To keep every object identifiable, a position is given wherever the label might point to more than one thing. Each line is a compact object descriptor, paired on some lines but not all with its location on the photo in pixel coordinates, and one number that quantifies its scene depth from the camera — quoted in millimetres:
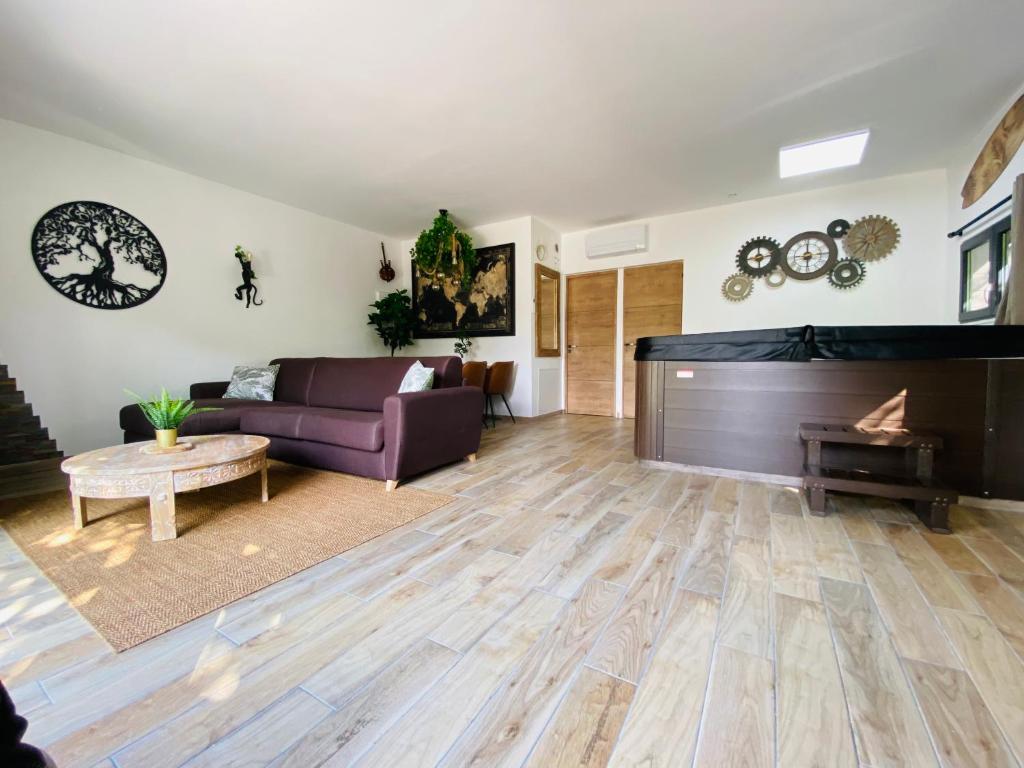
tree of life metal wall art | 3131
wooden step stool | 1908
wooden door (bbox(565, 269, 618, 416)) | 5457
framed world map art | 5148
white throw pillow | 2975
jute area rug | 1422
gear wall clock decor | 3982
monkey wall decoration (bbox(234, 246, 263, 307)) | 4199
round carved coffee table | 1846
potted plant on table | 2168
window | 2896
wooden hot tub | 2156
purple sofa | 2584
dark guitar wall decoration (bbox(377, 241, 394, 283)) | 5779
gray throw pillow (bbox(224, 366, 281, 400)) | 3773
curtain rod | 2795
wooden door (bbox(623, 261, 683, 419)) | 5000
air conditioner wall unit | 5047
